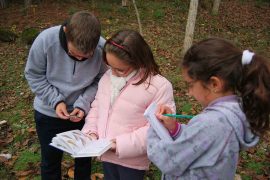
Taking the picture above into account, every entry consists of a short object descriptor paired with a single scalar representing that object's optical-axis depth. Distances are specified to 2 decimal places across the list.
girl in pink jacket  2.19
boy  2.36
